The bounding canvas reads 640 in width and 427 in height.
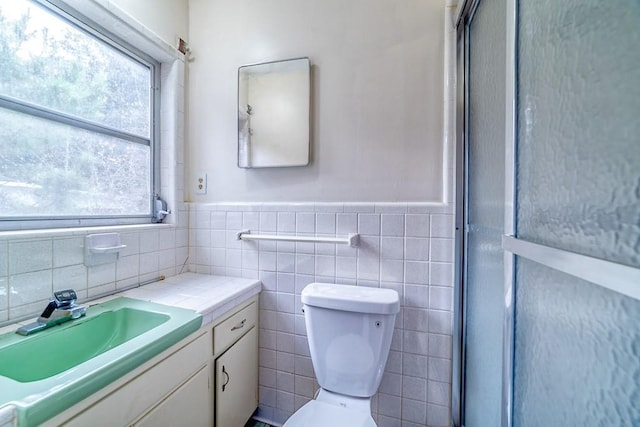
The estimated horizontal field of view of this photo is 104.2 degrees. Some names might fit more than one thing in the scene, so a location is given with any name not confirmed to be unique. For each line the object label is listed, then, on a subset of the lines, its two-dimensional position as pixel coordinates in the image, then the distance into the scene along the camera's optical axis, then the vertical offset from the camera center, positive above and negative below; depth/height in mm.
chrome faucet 824 -366
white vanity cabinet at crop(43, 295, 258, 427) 668 -616
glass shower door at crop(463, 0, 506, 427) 808 -17
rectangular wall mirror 1391 +566
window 940 +399
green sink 541 -420
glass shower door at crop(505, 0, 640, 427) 341 -6
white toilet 1066 -584
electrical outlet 1590 +178
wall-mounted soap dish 1081 -168
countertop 1060 -398
